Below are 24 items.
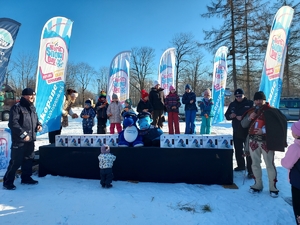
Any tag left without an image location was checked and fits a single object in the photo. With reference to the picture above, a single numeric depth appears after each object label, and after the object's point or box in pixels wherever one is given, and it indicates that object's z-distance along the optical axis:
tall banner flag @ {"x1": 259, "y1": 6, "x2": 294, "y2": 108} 5.21
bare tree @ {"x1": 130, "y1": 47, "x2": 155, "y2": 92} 40.50
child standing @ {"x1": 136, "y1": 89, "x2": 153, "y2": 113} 6.47
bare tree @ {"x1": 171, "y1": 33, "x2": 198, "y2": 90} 32.22
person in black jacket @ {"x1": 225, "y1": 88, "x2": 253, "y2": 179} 4.07
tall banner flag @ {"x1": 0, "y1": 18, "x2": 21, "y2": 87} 3.86
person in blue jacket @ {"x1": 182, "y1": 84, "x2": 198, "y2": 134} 6.52
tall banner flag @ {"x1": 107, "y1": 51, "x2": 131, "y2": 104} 10.59
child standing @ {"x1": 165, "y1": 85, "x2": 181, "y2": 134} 6.80
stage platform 3.64
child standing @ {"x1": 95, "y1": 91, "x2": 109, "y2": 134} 6.80
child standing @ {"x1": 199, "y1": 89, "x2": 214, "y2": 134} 6.71
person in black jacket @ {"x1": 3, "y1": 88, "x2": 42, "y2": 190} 3.43
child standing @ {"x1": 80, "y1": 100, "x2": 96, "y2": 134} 5.94
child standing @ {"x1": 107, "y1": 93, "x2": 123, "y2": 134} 6.70
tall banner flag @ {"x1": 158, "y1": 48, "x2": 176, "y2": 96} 11.98
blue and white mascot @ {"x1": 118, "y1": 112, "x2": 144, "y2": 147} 3.93
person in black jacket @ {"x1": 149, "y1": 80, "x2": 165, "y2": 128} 6.93
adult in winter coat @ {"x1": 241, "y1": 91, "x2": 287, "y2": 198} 3.10
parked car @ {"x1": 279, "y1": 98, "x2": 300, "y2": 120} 14.41
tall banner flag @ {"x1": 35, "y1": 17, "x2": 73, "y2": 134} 4.90
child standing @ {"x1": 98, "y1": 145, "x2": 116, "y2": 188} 3.52
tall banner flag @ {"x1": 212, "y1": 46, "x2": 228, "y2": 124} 10.73
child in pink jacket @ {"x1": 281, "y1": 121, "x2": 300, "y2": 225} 2.02
